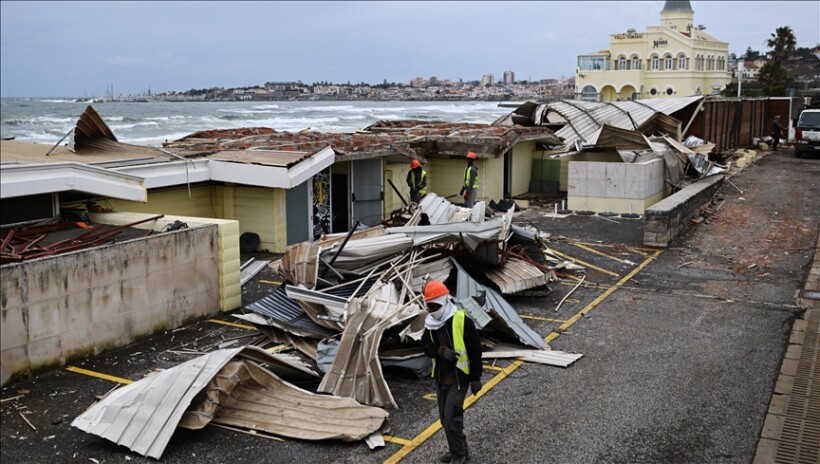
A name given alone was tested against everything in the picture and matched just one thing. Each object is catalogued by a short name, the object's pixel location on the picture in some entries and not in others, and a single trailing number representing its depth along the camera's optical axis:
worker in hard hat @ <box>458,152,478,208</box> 19.50
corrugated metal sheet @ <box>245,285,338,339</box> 10.77
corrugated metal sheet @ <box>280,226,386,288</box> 11.94
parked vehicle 33.44
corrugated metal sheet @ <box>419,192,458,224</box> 15.27
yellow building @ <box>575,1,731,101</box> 100.44
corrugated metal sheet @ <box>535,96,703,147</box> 29.19
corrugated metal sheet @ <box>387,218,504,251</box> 12.82
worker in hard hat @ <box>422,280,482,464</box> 7.24
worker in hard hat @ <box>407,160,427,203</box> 19.84
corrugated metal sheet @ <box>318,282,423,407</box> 9.00
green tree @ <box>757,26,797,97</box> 88.56
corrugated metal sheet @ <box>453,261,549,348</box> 10.99
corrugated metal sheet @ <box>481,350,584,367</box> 10.43
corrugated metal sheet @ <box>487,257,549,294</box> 13.19
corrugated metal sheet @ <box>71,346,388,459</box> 7.96
